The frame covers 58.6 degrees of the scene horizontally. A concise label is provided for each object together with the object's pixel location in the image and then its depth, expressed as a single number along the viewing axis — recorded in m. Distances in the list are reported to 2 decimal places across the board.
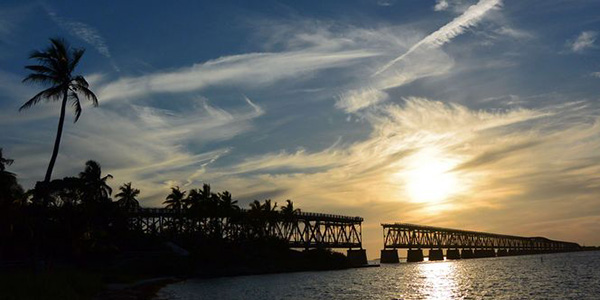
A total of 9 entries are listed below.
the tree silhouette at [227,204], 112.44
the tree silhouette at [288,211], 133.12
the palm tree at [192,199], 110.10
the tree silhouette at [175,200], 111.88
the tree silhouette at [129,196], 100.36
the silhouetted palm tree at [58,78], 45.16
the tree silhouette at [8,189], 52.47
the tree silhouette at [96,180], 83.85
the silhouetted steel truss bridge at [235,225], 105.56
